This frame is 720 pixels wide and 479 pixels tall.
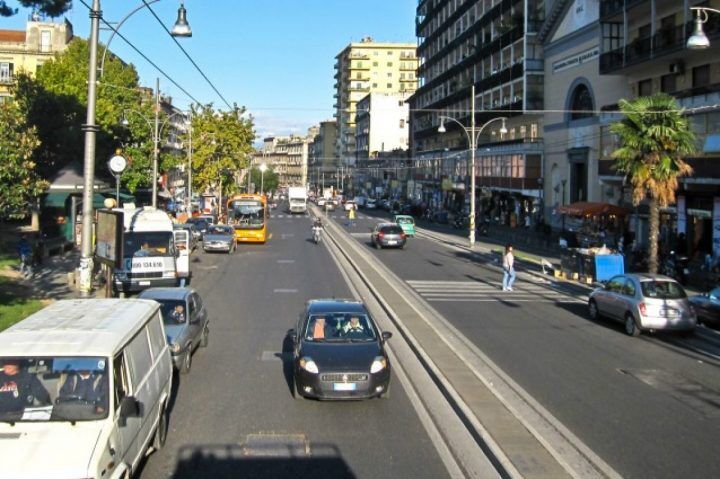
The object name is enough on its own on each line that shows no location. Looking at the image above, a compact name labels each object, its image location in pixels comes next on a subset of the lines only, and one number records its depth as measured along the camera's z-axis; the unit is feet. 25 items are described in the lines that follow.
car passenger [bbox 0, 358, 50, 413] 23.03
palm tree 86.89
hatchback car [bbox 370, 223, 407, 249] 145.89
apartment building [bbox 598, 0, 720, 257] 110.32
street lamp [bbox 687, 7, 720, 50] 61.93
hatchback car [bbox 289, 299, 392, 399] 36.24
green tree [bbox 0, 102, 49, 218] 107.96
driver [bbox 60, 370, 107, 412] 23.56
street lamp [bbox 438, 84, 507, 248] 151.36
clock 101.86
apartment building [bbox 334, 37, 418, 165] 565.12
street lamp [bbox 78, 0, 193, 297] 55.21
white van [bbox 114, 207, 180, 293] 81.35
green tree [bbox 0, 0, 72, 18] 68.33
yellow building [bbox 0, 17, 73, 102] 228.63
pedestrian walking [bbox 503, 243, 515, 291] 87.36
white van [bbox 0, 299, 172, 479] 21.09
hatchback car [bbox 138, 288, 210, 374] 42.65
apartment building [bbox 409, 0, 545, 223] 202.39
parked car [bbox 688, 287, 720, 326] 63.81
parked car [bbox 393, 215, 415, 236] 185.88
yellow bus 155.12
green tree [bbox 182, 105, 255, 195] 214.69
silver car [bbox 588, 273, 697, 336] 58.34
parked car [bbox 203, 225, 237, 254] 133.59
